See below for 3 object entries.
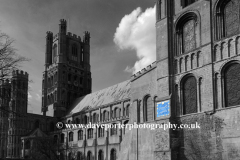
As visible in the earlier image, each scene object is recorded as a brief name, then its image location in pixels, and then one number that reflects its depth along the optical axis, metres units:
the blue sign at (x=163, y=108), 31.55
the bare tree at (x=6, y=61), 20.87
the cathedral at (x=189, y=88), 26.94
